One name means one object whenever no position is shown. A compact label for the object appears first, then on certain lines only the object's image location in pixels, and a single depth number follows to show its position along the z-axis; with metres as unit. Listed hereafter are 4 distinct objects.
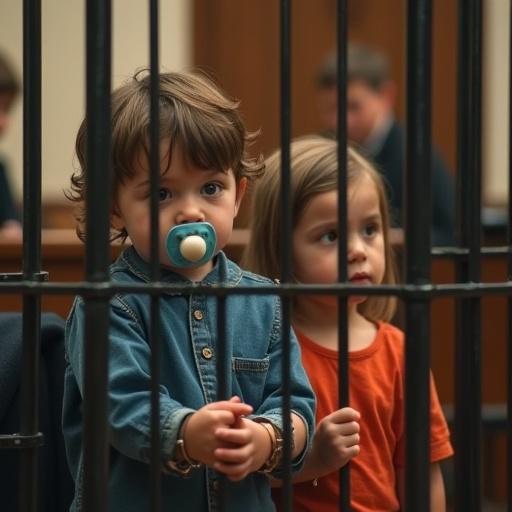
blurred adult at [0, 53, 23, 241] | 9.41
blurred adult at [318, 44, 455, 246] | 10.27
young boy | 3.58
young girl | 4.36
